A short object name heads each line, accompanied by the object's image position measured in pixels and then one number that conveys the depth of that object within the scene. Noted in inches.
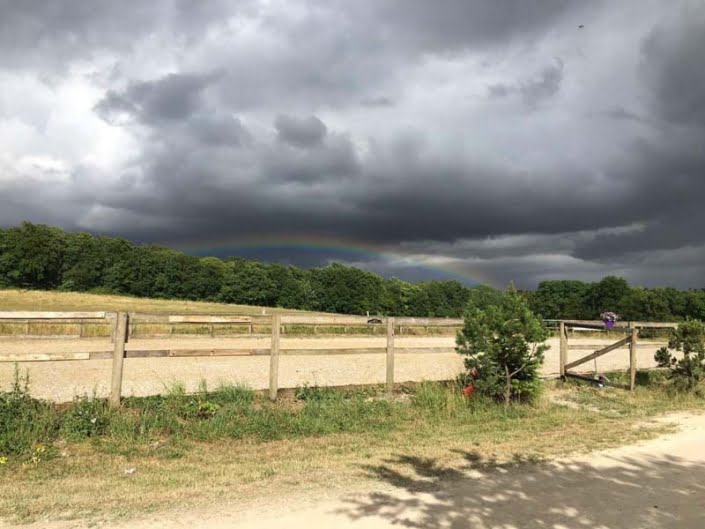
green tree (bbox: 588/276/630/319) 3523.6
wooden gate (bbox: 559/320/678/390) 492.2
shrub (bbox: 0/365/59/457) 253.0
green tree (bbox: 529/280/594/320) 3782.0
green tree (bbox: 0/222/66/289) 3262.8
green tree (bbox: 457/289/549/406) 386.0
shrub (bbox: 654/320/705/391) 469.4
